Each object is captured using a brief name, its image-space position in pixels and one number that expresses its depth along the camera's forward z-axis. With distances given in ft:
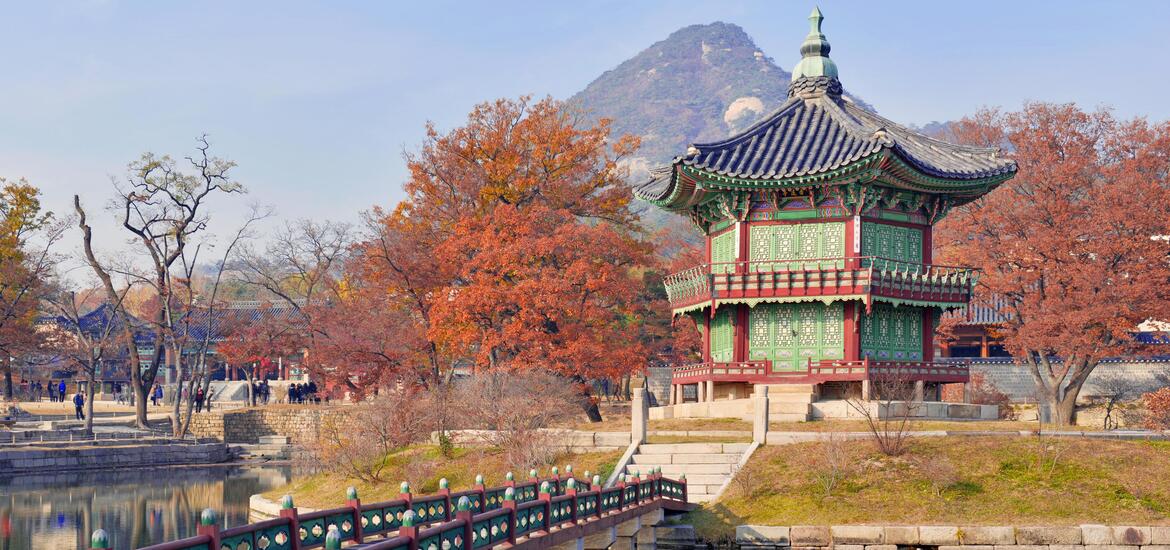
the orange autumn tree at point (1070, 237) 152.05
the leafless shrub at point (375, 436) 117.70
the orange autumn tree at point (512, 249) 145.69
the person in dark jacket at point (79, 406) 204.85
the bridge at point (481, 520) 49.67
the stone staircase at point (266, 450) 205.77
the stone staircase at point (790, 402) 121.49
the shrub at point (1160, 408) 117.19
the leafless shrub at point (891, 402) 110.12
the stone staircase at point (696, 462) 101.60
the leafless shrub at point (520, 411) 109.29
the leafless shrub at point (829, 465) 95.14
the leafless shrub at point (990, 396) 170.17
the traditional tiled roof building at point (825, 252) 125.08
